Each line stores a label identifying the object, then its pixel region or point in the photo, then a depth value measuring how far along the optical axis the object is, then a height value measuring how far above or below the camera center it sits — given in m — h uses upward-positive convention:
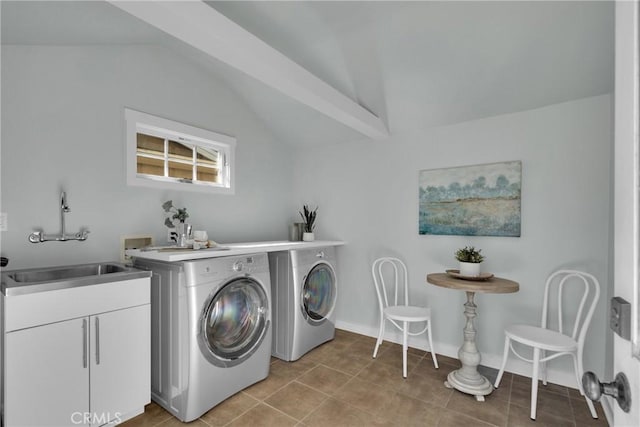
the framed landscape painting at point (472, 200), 2.56 +0.10
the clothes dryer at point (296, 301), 2.72 -0.83
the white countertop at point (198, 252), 1.91 -0.29
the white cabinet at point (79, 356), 1.46 -0.78
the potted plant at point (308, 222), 3.42 -0.13
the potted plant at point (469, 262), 2.33 -0.39
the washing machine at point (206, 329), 1.91 -0.82
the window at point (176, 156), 2.48 +0.51
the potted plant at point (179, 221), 2.41 -0.10
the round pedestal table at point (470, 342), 2.12 -1.02
